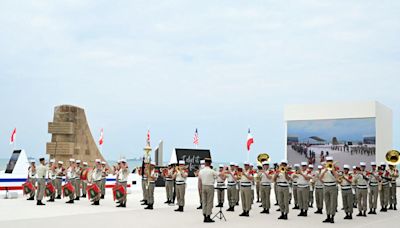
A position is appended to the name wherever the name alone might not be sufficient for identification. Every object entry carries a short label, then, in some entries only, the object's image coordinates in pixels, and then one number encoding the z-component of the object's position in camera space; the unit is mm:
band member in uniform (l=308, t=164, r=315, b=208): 14566
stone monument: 24453
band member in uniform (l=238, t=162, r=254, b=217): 13484
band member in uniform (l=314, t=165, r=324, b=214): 14602
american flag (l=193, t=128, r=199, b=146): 30844
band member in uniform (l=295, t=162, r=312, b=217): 13898
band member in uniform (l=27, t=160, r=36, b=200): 16906
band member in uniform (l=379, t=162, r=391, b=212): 15766
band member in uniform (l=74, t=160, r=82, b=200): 17897
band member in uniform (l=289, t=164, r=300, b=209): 15988
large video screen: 29938
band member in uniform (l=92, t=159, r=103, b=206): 16844
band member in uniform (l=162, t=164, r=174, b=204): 16641
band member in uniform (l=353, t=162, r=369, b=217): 14031
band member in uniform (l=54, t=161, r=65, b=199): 17802
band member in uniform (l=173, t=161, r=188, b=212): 14633
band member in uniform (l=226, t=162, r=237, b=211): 15078
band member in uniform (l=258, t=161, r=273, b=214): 14164
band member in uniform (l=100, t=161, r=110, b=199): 18195
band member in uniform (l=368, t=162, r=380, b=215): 14828
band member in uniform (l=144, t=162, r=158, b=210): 15039
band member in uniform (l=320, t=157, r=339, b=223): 12453
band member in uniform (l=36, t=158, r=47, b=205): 15656
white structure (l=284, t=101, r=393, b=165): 29891
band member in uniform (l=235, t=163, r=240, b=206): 16162
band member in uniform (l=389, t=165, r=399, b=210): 16344
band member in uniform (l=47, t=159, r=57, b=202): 17688
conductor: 11938
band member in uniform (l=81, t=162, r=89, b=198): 18797
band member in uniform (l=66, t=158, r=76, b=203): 17959
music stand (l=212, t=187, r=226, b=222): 12511
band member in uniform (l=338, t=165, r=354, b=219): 13016
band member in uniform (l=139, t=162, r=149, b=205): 15523
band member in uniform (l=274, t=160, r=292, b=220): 12984
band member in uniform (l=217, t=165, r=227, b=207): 14537
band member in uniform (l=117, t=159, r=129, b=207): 15484
